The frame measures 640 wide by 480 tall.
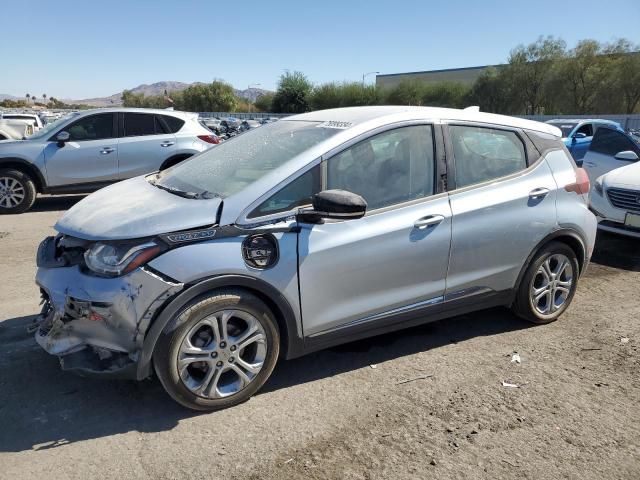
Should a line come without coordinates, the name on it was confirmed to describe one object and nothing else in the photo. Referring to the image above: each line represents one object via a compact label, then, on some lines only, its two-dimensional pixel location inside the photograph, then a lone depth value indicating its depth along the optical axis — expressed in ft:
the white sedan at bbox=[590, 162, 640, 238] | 21.59
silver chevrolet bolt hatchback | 9.44
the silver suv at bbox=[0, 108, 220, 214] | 29.71
